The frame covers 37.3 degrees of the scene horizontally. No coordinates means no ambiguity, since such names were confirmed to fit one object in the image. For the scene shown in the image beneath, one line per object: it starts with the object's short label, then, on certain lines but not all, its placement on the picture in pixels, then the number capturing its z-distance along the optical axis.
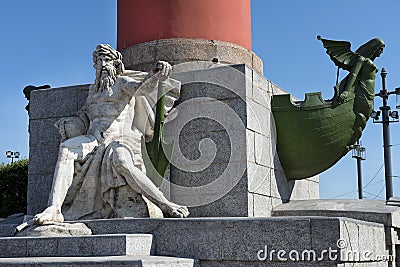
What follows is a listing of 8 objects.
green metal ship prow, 7.84
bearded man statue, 6.72
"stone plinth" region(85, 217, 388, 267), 5.45
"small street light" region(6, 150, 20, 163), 27.89
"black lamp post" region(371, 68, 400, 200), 13.85
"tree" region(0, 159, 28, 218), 14.70
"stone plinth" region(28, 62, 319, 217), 7.01
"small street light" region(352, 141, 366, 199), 17.71
